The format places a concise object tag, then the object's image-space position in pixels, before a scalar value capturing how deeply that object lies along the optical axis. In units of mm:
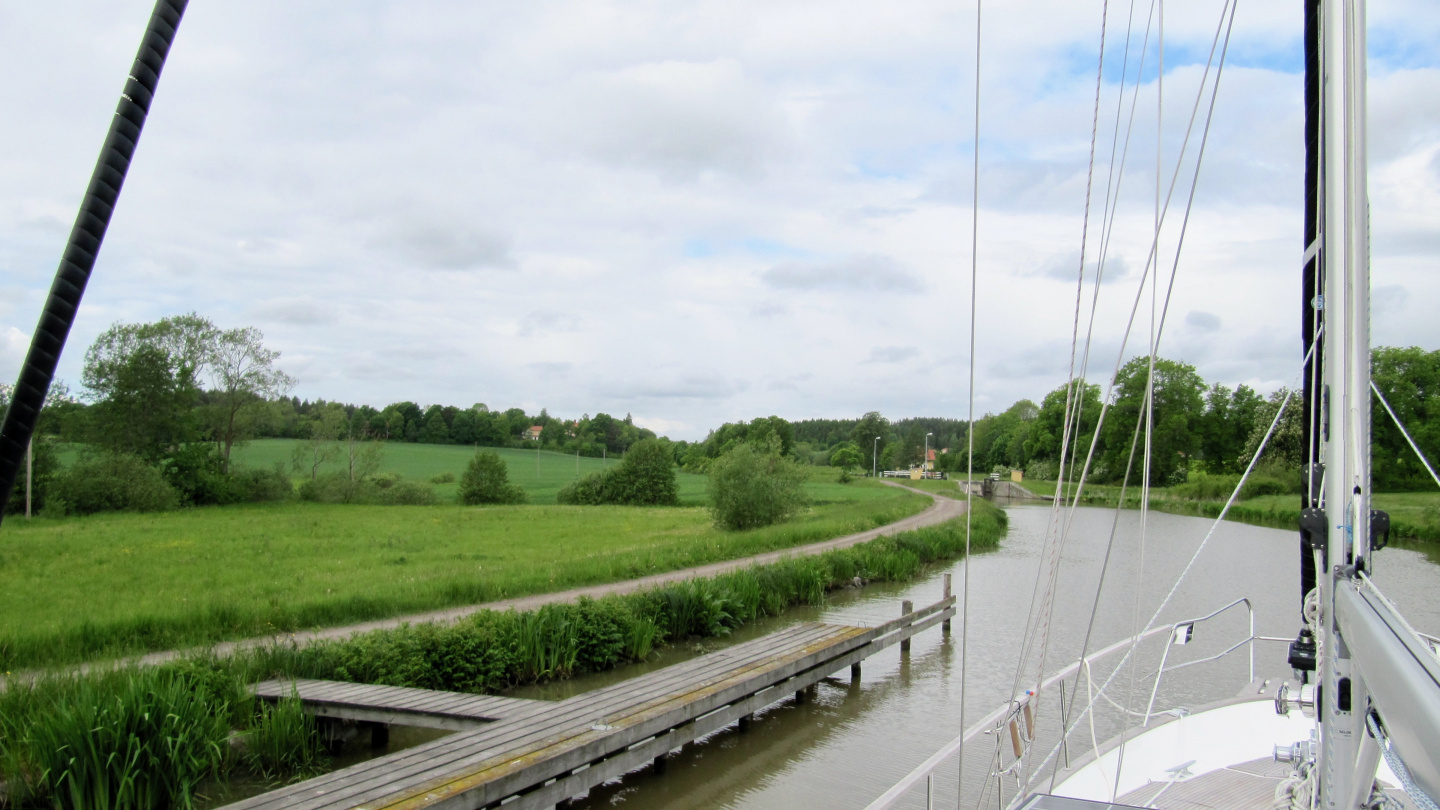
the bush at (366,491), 45281
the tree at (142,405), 41219
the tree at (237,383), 44344
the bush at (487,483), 47469
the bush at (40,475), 34031
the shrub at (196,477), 40844
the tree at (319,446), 46219
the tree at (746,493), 32719
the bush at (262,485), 42875
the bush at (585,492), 50250
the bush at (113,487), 34844
